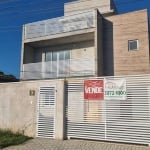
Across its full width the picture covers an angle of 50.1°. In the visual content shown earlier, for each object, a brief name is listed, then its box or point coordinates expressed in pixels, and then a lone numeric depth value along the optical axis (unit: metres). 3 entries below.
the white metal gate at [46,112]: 8.12
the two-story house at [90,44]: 10.24
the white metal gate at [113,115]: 6.97
